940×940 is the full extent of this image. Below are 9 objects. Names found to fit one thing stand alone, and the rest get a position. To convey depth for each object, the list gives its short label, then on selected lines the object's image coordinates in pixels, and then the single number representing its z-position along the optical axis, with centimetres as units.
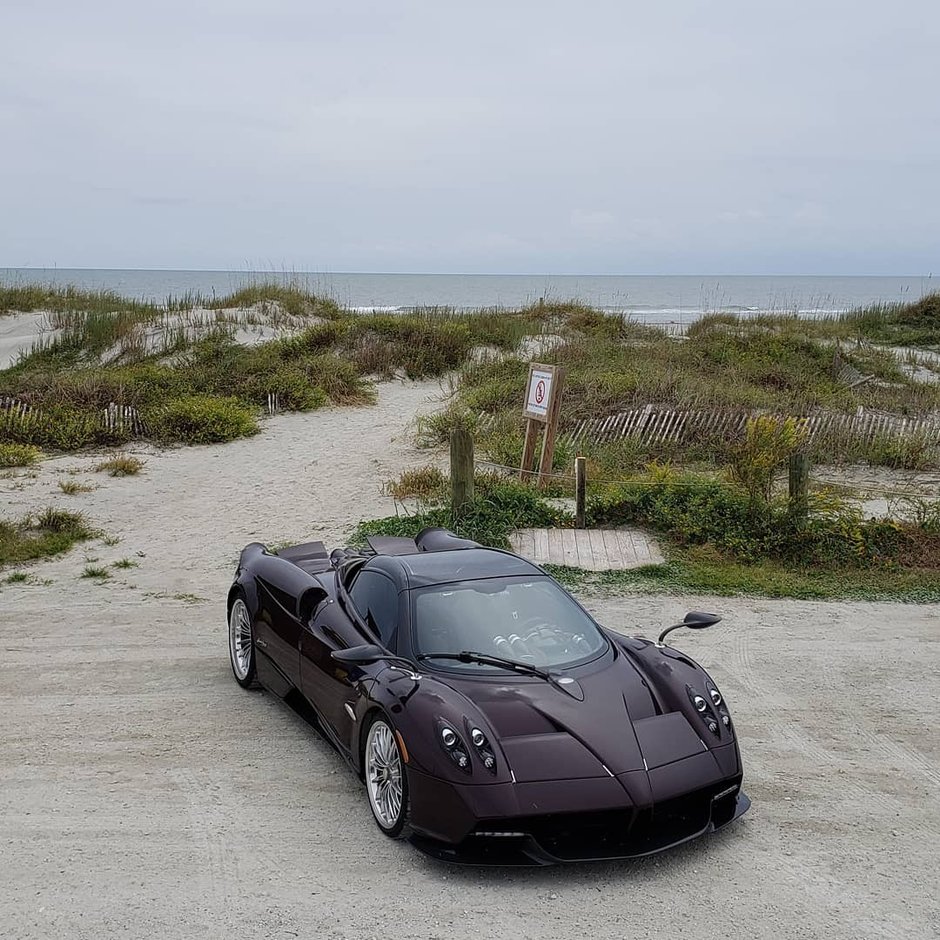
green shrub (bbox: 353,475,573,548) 1148
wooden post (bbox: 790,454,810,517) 1121
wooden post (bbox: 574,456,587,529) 1188
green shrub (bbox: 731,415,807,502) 1148
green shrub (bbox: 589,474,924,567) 1096
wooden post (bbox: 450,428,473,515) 1141
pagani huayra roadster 472
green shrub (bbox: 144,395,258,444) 1820
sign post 1345
